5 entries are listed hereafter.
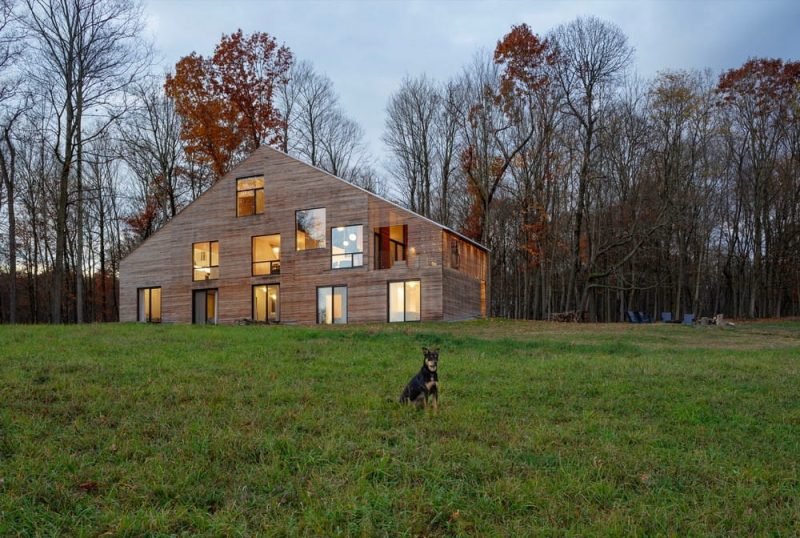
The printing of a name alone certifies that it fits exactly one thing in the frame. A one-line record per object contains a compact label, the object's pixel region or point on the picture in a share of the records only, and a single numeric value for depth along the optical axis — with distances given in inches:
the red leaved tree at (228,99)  1293.1
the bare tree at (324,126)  1487.5
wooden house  1032.2
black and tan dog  277.5
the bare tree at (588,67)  1238.3
